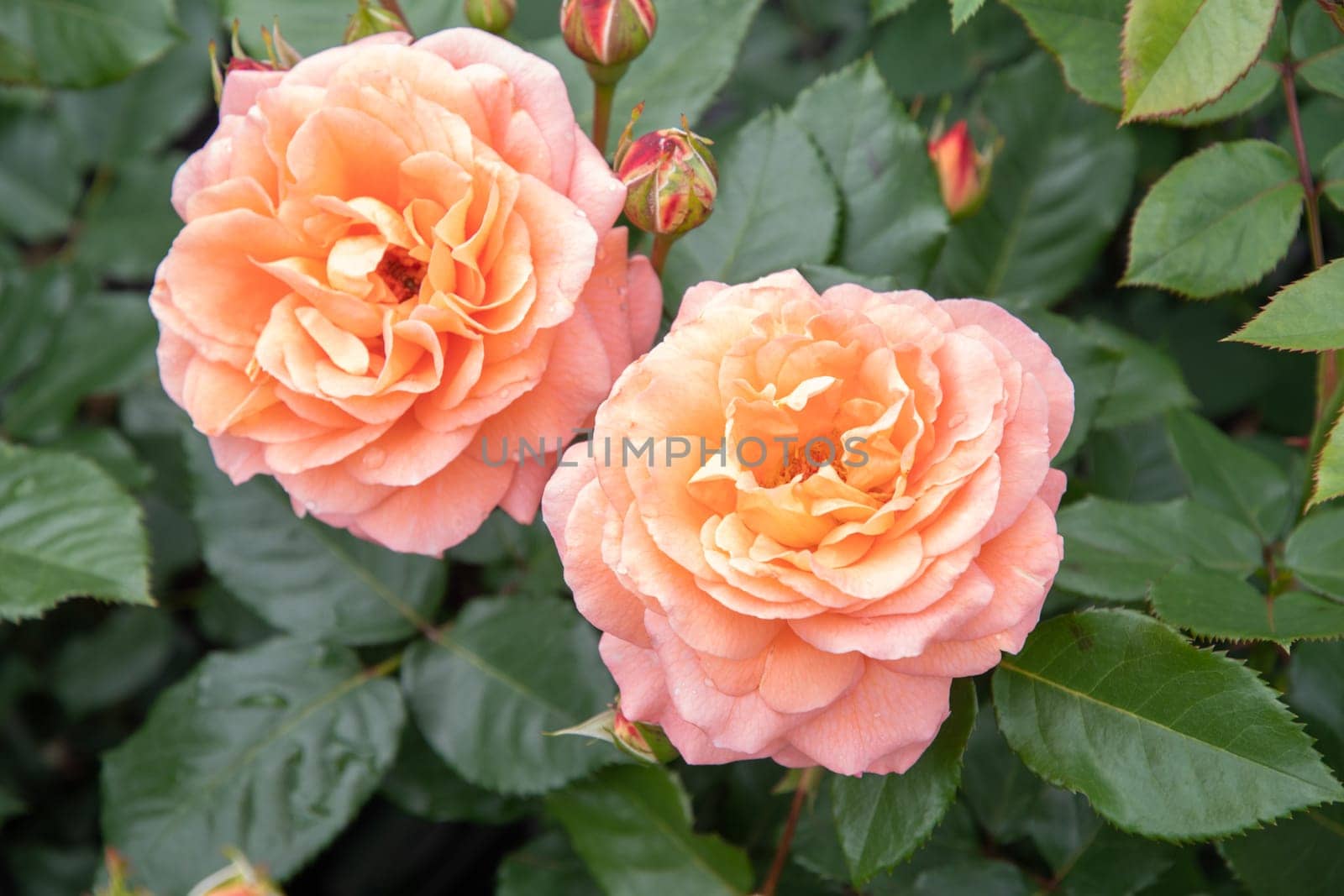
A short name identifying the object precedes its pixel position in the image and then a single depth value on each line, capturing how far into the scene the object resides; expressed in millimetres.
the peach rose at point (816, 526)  401
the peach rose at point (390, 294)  431
